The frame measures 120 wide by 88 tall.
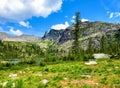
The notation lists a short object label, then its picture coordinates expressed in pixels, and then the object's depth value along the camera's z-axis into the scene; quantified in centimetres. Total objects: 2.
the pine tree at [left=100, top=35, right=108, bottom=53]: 5872
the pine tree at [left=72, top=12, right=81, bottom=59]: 3599
